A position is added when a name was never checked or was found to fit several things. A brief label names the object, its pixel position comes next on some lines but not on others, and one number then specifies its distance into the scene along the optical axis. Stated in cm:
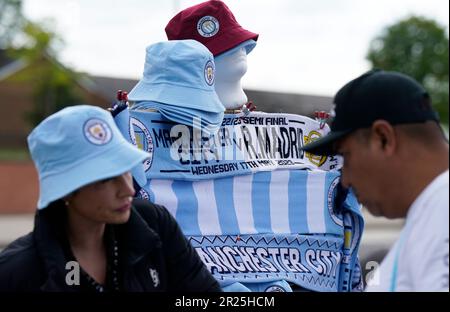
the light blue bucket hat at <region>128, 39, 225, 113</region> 329
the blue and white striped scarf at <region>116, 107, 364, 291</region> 329
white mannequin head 362
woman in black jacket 237
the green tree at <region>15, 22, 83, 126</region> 2733
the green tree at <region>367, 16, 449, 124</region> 2909
